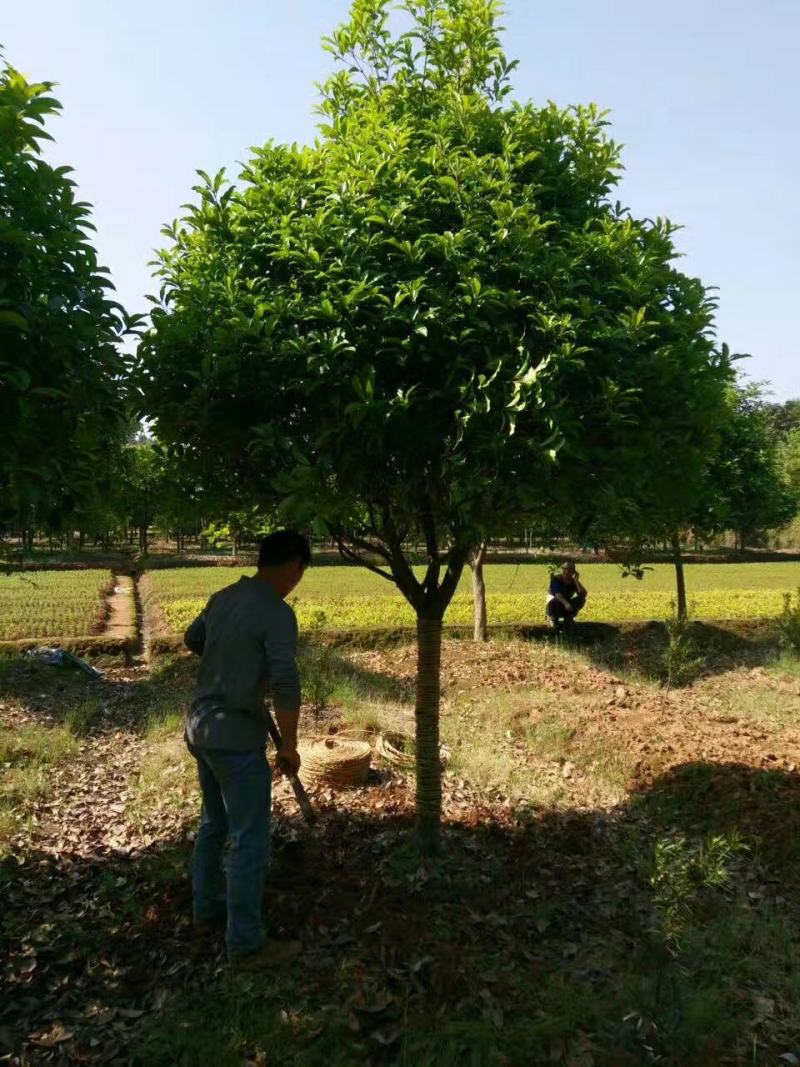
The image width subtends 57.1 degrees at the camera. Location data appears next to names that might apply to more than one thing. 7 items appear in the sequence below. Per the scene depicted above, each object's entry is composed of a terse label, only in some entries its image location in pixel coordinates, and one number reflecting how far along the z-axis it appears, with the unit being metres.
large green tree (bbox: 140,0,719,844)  3.72
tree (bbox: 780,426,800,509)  39.13
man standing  3.67
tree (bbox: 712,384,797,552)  16.20
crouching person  14.53
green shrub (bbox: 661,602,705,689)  11.06
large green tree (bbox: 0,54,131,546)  3.08
